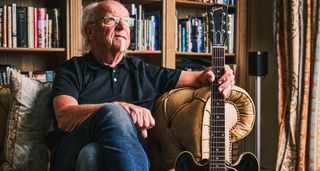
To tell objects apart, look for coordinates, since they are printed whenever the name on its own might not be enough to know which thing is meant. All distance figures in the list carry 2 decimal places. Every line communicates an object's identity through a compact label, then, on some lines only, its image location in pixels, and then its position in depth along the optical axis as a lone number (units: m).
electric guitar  1.84
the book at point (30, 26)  2.68
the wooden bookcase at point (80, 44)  2.77
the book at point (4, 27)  2.62
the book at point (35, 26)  2.70
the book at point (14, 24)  2.64
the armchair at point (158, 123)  1.92
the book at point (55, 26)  2.76
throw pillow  1.93
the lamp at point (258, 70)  3.13
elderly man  1.60
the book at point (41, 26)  2.71
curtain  2.93
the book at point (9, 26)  2.63
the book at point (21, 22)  2.66
